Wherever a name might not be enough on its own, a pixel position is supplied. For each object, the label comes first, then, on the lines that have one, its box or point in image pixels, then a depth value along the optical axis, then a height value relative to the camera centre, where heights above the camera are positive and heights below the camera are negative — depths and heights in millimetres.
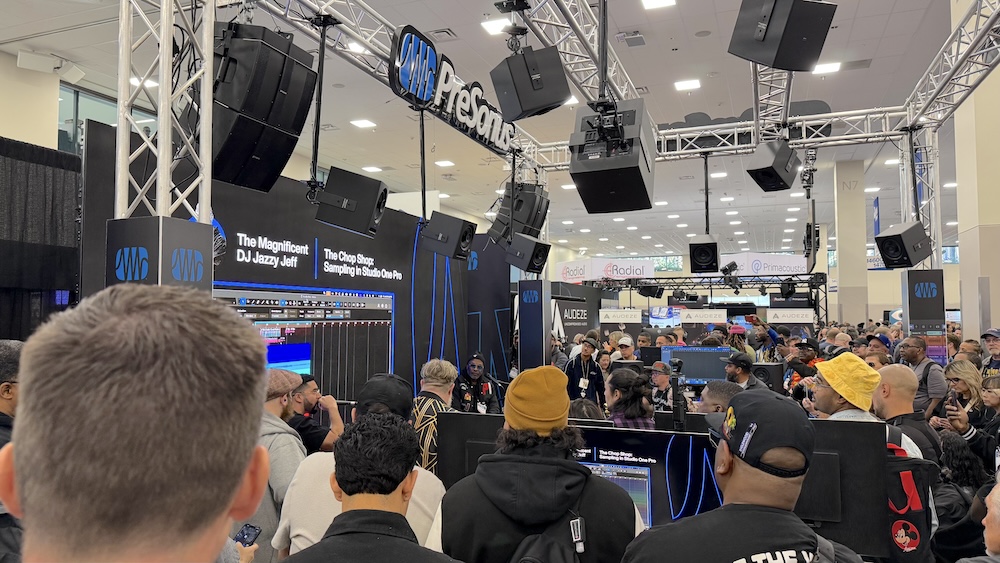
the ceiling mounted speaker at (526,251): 8312 +674
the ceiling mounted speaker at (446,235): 7090 +753
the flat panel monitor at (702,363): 6379 -543
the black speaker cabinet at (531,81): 4887 +1634
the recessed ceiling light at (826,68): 8438 +2964
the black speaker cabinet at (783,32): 3992 +1645
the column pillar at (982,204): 8328 +1254
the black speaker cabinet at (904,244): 7938 +712
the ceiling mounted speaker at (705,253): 9720 +758
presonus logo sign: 5039 +1852
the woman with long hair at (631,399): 3561 -490
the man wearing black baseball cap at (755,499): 1293 -389
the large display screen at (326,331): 5672 -222
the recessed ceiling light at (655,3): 6730 +2997
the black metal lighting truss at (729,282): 16375 +632
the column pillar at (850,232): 13656 +1483
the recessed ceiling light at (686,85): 9000 +2943
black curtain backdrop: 4164 +468
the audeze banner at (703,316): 13570 -208
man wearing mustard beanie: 1649 -487
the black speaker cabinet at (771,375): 5707 -588
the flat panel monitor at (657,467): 2213 -534
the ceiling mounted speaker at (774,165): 7812 +1631
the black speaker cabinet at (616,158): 4656 +1022
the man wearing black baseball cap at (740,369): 5039 -471
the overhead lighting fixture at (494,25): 7143 +2980
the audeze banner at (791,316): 14445 -229
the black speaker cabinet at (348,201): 5523 +858
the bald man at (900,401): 3074 -438
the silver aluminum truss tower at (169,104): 3273 +1024
